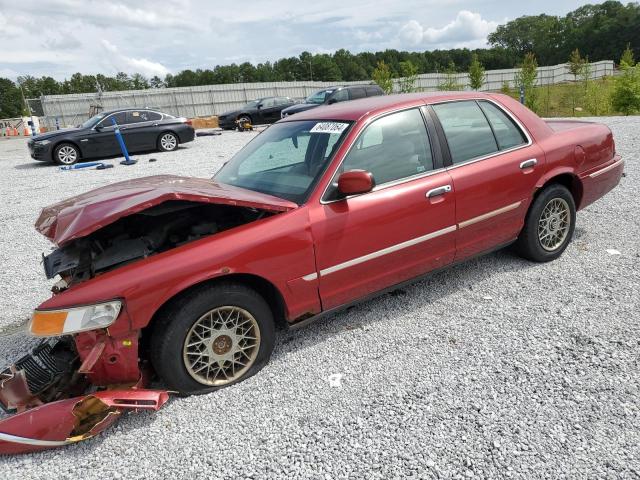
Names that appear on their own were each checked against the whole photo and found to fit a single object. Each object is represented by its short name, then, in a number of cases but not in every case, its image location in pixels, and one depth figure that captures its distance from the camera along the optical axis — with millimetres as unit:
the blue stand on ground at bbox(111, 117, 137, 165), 12336
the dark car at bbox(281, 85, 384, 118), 17594
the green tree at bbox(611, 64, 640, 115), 20297
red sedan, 2562
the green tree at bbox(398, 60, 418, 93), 30097
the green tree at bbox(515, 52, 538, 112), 22656
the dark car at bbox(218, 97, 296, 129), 21297
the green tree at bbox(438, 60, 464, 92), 26575
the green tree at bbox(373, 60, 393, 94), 28500
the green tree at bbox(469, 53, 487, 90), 37281
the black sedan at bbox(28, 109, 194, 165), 12773
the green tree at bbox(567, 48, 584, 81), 36253
